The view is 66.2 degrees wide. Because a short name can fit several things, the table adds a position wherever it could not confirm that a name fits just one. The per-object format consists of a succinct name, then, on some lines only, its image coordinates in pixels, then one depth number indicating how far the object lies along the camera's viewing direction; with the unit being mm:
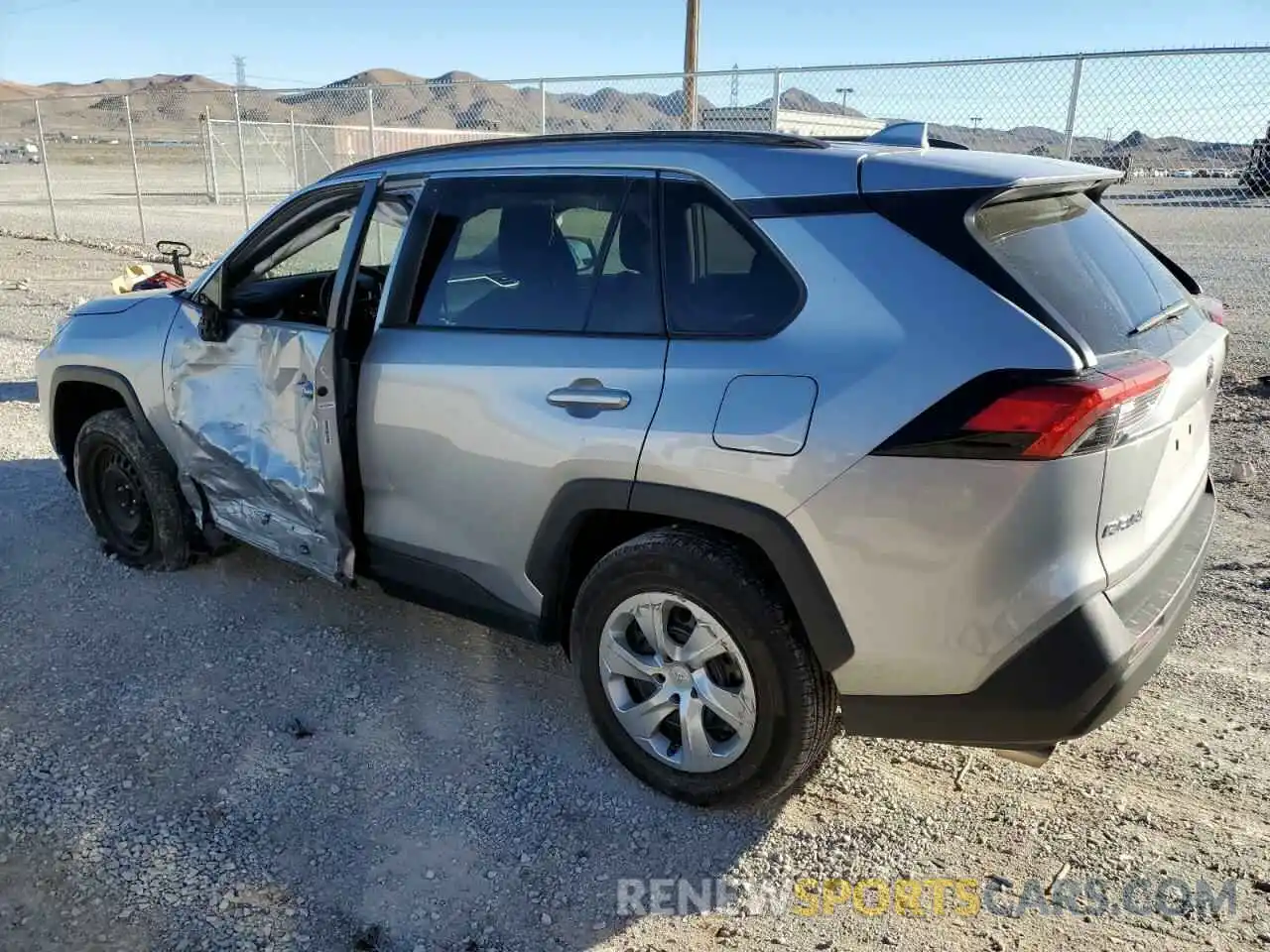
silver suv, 2266
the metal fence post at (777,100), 9117
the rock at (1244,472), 5535
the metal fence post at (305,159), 22359
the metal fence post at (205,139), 21456
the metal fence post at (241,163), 14511
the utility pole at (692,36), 14719
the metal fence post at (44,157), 17167
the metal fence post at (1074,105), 7312
